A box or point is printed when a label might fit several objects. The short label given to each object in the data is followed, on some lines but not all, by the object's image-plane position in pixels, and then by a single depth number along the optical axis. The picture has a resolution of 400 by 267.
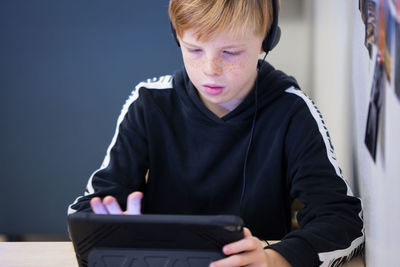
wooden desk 0.93
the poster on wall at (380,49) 0.60
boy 1.00
